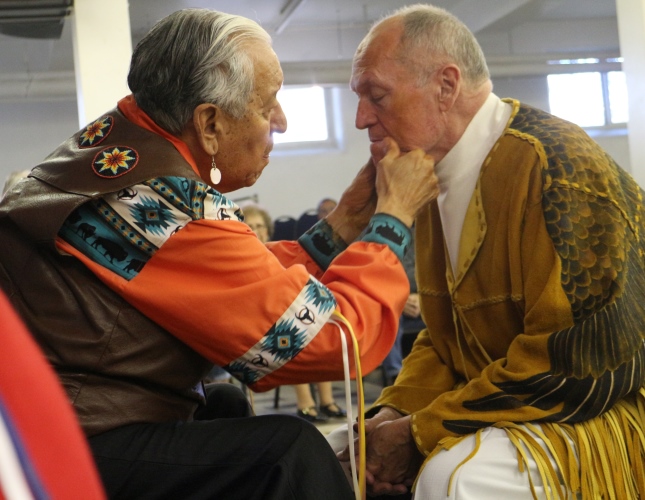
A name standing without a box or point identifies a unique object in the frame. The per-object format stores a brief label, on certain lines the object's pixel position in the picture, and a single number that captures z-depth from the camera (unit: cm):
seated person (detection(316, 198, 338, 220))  778
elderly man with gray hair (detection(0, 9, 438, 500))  141
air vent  560
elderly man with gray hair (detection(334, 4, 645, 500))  161
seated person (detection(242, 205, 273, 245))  619
